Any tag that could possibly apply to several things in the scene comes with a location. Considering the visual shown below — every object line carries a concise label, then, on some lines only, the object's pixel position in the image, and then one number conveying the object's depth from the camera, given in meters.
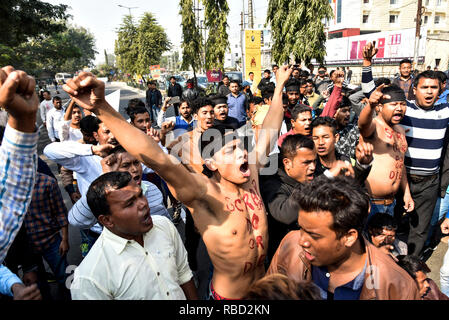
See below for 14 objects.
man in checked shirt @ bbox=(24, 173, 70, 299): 2.80
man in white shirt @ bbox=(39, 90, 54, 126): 8.87
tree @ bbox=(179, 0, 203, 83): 14.52
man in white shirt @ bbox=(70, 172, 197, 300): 1.66
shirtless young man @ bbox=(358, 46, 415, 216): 3.24
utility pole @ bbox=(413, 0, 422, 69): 18.83
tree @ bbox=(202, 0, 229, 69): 13.38
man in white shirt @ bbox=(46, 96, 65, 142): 6.91
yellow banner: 14.25
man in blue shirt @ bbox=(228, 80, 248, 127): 7.55
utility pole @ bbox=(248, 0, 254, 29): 16.98
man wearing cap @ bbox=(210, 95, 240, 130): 5.15
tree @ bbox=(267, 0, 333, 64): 9.71
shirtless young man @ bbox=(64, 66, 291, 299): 1.80
